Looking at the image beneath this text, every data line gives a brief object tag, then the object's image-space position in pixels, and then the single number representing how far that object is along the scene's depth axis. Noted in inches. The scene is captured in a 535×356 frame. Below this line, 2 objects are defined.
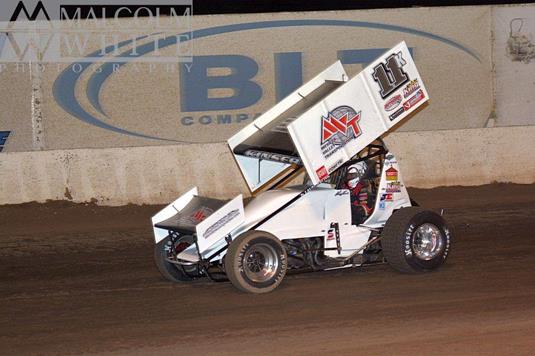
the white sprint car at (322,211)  686.5
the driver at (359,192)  748.0
